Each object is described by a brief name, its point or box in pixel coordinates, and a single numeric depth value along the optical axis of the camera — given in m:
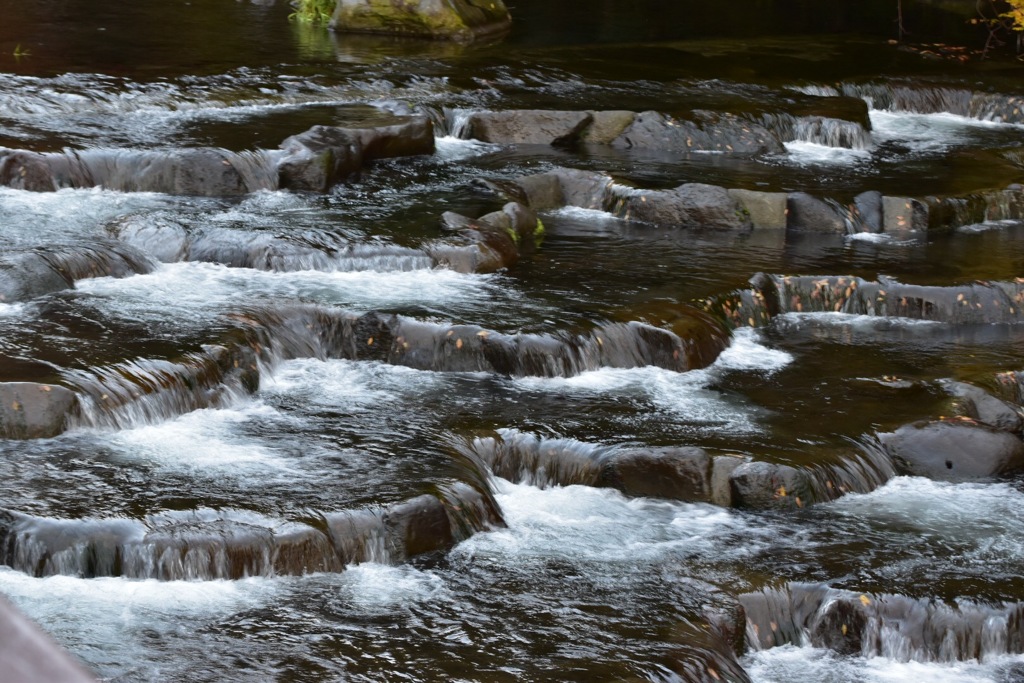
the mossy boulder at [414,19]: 35.00
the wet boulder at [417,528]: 11.59
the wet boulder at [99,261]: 17.04
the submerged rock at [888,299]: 19.23
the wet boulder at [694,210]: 22.61
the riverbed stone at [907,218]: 23.00
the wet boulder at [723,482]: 13.39
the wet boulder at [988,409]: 15.31
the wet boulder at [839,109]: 28.75
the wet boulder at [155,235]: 18.59
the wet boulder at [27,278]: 16.08
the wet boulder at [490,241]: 19.17
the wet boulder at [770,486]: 13.23
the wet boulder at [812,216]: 22.78
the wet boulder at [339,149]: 22.06
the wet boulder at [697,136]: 27.05
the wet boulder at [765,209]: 22.77
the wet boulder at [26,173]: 20.75
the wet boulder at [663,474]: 13.43
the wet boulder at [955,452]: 14.34
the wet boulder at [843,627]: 11.20
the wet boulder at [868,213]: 23.05
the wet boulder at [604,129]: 26.97
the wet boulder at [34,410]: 12.81
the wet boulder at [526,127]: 26.72
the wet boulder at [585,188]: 23.31
